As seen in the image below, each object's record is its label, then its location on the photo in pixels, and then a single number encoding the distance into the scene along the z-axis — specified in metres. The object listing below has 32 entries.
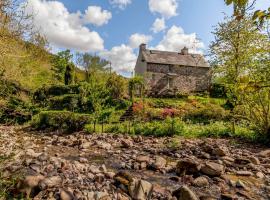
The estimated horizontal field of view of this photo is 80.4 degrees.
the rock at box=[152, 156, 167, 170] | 4.64
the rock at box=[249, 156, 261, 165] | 5.13
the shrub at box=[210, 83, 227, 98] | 20.36
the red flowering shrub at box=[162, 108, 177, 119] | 11.75
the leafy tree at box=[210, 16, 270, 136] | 6.86
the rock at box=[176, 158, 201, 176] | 4.30
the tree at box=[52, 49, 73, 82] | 19.15
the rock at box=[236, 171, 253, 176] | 4.43
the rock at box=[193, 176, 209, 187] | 3.82
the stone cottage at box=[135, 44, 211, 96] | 21.52
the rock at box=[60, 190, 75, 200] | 3.15
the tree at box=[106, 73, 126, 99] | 15.62
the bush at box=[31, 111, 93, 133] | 9.08
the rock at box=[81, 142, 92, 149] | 6.46
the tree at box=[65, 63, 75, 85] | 16.71
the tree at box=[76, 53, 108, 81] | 22.88
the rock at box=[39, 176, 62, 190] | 3.40
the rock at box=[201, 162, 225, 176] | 4.21
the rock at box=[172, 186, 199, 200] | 3.20
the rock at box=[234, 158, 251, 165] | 5.09
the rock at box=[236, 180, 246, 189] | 3.82
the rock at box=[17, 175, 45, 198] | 3.18
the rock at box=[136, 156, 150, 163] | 4.99
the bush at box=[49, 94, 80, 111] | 12.81
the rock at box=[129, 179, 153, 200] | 3.33
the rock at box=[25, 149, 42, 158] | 5.05
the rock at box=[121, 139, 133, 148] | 6.61
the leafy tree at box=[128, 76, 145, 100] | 15.83
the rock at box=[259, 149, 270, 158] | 5.69
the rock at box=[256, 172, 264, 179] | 4.36
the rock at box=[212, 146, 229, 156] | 5.52
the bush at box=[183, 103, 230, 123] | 11.21
